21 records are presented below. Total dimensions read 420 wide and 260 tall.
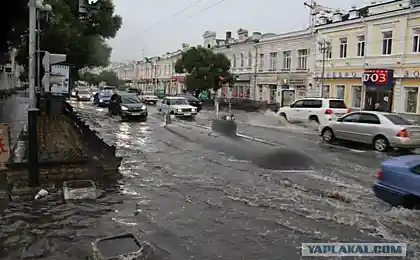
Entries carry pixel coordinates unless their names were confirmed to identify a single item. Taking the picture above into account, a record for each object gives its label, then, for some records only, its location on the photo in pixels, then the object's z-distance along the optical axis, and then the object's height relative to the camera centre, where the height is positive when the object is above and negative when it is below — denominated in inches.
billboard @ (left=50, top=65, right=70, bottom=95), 833.8 +28.6
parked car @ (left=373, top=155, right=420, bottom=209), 265.3 -54.7
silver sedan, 577.3 -49.1
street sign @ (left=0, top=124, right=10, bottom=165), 337.1 -49.6
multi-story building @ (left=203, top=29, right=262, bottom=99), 1977.1 +152.8
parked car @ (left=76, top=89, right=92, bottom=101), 2217.0 -54.2
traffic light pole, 302.9 -19.2
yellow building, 1130.0 +114.8
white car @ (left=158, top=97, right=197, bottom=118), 1185.4 -53.2
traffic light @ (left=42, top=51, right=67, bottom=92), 309.6 +15.6
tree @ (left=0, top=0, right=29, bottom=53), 529.3 +82.2
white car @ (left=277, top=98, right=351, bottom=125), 887.2 -34.5
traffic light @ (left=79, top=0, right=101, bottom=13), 345.7 +63.3
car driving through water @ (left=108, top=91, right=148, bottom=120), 1063.0 -52.6
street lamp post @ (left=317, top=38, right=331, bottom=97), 1443.2 +151.6
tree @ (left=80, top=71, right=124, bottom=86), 5049.2 +79.4
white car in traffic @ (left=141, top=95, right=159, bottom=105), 1975.9 -55.4
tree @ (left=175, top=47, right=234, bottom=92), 1894.7 +92.9
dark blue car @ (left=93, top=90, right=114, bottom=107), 1686.8 -50.4
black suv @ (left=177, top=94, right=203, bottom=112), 1569.9 -48.0
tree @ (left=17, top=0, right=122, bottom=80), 708.0 +97.7
